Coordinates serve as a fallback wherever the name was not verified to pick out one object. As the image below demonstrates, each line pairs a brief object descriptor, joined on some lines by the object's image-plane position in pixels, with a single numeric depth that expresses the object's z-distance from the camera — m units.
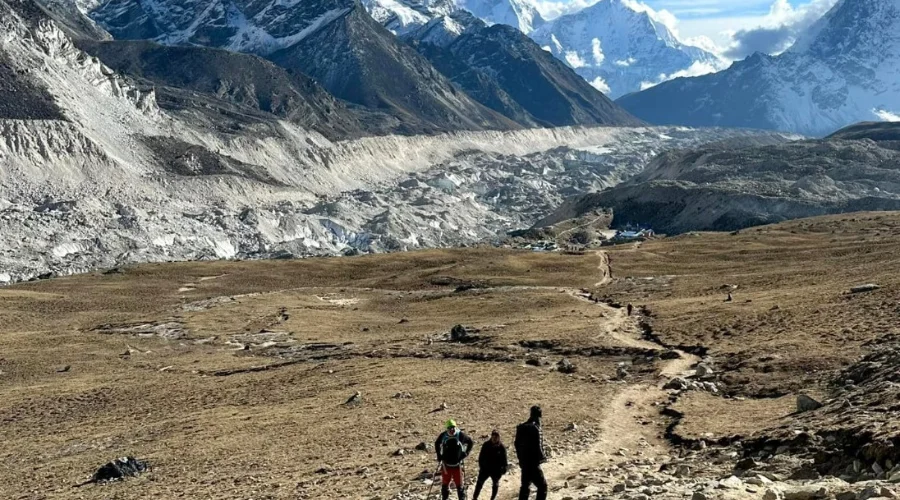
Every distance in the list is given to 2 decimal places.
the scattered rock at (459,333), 47.31
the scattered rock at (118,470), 23.98
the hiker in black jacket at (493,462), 18.02
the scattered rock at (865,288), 44.19
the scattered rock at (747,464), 18.52
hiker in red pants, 18.27
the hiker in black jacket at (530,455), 17.50
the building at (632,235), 147.12
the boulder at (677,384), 30.88
